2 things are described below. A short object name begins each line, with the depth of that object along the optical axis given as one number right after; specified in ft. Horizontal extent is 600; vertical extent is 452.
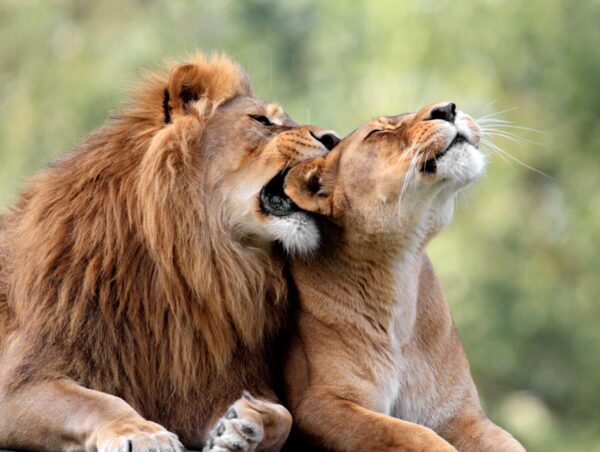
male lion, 25.99
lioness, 25.93
